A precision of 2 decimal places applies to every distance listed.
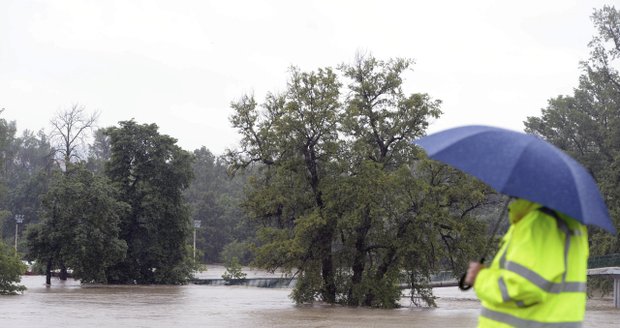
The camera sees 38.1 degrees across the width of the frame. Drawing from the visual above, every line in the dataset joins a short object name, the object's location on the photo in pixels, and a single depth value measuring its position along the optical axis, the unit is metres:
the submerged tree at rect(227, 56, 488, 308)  33.28
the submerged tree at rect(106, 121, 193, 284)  54.12
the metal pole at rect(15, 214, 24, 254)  81.66
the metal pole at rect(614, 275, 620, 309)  38.84
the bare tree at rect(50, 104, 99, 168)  72.81
